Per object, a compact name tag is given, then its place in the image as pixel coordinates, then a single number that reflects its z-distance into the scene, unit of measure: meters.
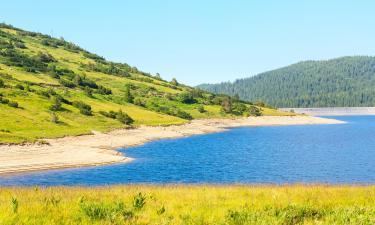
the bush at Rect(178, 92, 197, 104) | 188.29
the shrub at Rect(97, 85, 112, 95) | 164.48
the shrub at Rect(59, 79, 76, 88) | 158.25
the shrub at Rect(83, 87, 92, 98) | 149.12
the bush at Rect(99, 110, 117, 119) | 120.00
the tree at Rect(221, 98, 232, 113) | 185.88
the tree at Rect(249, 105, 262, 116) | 195.11
